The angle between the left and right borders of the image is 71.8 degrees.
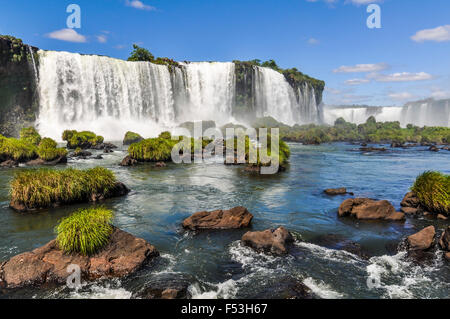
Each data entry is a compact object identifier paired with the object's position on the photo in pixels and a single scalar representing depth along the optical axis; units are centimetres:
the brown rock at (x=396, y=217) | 1372
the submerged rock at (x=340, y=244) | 1048
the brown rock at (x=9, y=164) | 2623
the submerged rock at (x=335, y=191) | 1919
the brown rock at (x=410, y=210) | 1447
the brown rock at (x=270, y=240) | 1034
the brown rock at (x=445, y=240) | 1020
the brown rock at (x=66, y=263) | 823
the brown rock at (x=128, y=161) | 2900
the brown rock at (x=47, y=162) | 2775
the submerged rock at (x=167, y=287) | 757
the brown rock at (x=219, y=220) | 1277
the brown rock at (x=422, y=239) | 1030
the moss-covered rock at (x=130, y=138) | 4928
